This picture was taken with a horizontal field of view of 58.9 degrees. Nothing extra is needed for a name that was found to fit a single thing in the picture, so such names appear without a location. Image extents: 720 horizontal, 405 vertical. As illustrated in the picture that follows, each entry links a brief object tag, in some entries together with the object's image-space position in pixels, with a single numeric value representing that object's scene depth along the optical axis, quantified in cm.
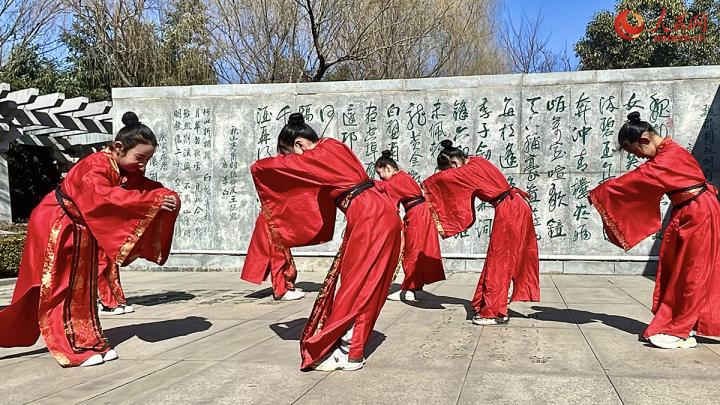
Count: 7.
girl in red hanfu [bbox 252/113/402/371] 354
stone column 1290
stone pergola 1147
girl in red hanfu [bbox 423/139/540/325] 504
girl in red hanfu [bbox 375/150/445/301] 641
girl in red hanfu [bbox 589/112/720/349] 408
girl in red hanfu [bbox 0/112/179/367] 374
